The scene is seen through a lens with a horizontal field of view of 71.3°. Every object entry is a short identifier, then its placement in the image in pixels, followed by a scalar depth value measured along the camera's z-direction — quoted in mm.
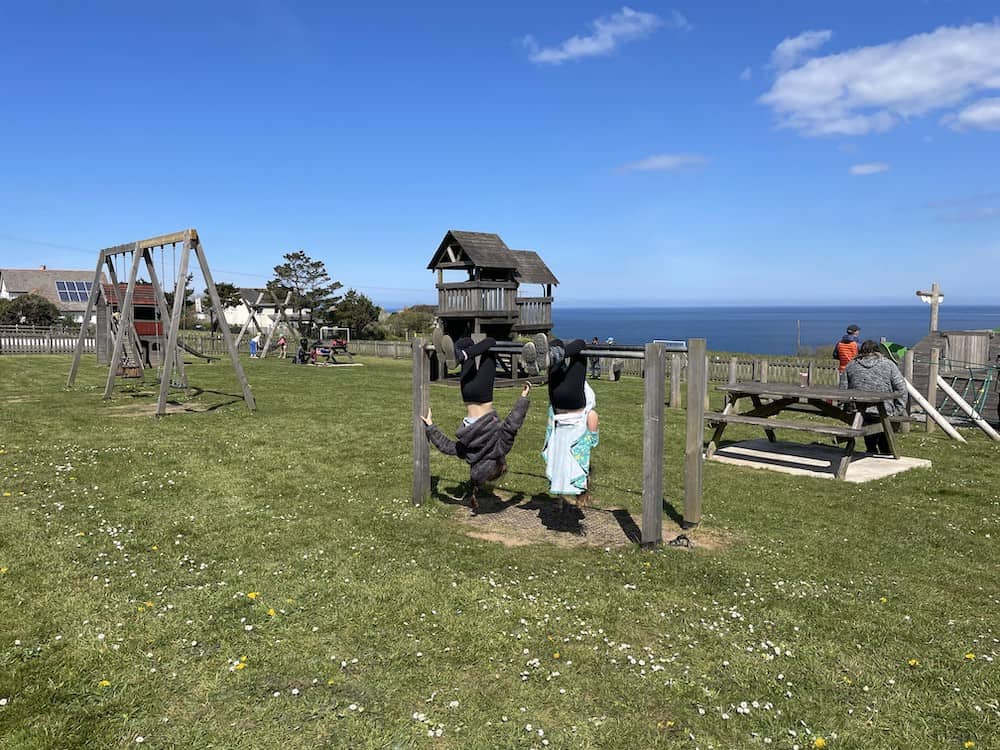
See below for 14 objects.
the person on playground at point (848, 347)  18475
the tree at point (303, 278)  75000
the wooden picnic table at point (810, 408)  10992
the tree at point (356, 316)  70562
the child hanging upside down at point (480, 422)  8000
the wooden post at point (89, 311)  19719
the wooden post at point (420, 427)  8867
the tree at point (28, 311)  63625
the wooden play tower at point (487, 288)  25922
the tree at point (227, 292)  80938
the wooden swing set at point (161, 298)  15867
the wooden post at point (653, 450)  7141
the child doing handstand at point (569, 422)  7488
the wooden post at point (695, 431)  7461
